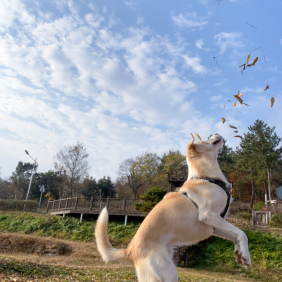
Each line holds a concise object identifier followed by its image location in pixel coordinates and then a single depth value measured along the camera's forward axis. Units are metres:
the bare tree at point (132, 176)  40.03
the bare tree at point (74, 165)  35.44
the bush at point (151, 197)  15.70
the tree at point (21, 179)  44.88
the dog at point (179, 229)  2.65
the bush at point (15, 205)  28.89
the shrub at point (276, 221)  14.79
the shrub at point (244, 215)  17.96
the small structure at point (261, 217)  15.62
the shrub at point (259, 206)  27.25
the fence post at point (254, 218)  15.59
